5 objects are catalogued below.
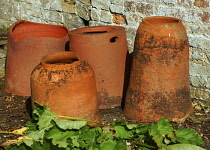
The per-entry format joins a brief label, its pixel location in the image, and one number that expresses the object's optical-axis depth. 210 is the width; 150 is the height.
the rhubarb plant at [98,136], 2.49
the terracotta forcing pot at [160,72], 2.88
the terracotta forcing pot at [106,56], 3.17
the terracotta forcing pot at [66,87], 2.82
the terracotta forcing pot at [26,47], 3.55
